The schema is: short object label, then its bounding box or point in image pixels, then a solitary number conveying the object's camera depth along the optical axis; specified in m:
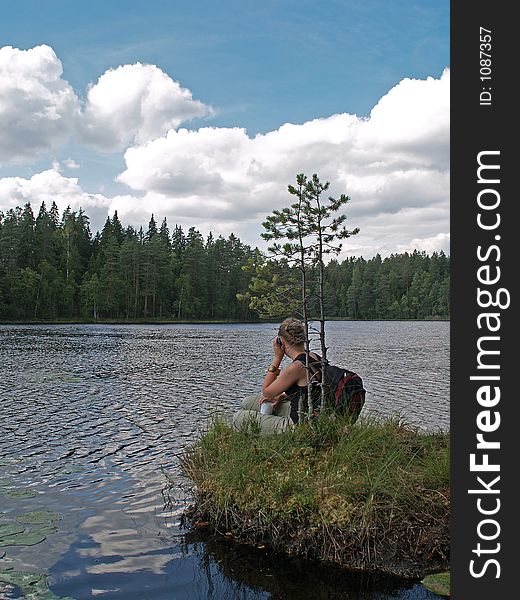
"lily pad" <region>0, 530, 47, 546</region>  7.12
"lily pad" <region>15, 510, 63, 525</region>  7.95
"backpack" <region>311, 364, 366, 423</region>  7.89
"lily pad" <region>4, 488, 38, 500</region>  8.98
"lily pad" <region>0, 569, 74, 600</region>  5.77
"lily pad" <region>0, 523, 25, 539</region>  7.44
